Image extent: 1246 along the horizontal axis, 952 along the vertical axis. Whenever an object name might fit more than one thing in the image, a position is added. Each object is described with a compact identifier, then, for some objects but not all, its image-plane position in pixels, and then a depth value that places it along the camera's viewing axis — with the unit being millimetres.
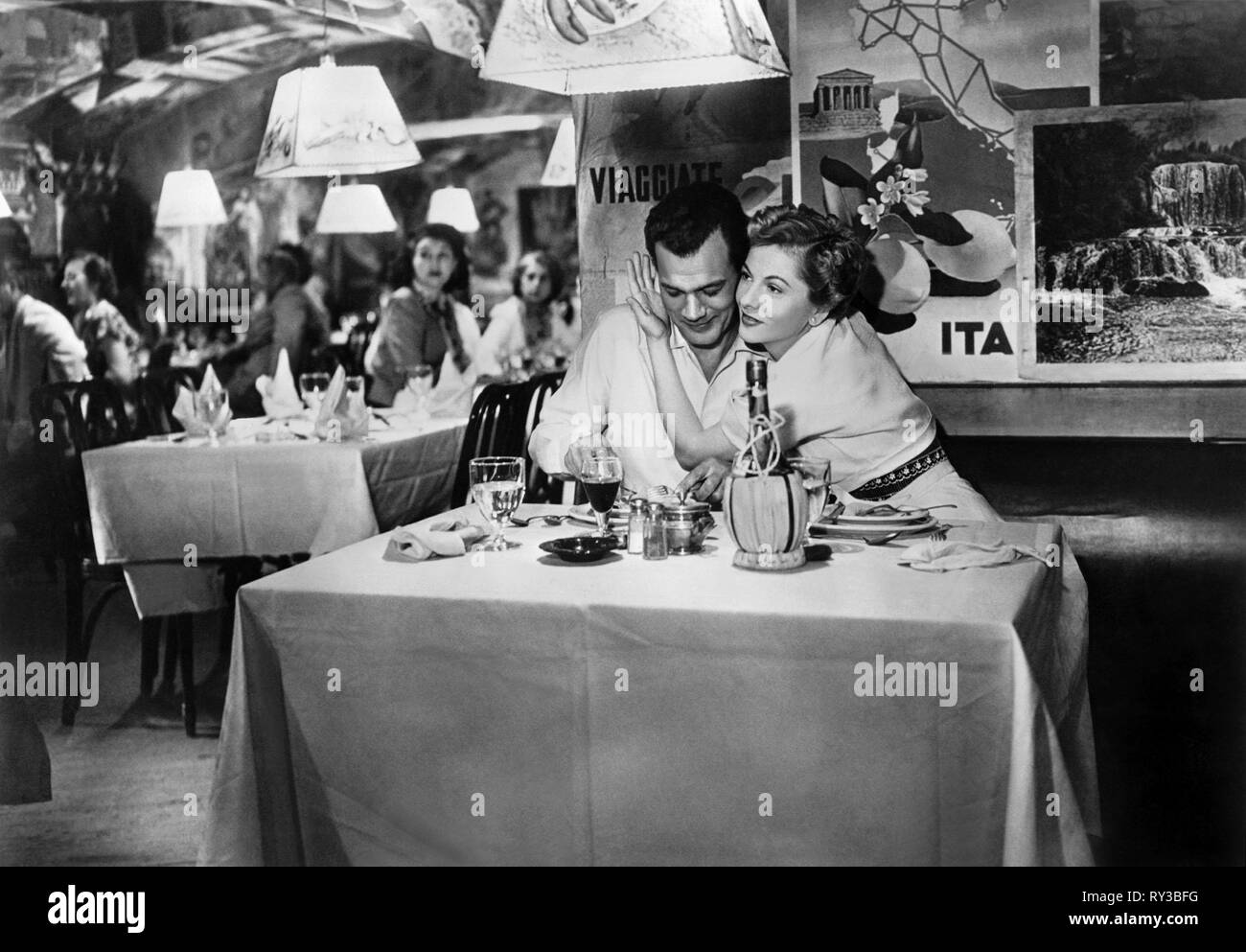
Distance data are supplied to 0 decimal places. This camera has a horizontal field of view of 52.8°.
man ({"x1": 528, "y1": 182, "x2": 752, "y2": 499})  2545
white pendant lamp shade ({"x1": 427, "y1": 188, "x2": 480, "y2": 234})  6156
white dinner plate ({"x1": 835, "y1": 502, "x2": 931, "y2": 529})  1771
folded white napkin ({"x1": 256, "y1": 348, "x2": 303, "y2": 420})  3660
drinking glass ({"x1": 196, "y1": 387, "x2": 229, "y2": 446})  3186
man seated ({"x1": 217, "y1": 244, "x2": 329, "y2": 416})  6273
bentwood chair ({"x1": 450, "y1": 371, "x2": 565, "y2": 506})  3090
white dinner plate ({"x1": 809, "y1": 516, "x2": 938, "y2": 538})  1750
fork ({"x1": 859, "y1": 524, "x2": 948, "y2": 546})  1734
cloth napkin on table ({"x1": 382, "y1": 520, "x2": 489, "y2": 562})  1691
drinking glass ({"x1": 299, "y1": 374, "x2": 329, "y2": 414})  3566
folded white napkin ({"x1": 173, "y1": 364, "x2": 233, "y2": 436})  3223
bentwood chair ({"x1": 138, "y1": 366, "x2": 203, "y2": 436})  3707
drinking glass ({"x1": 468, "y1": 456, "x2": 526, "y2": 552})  1734
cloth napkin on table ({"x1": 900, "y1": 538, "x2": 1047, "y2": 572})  1549
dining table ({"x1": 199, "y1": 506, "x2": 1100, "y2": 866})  1390
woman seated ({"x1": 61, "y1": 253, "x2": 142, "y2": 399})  5871
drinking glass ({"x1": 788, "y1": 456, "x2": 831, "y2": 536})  1738
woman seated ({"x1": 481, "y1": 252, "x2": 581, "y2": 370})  6125
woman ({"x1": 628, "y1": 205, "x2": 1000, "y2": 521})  2381
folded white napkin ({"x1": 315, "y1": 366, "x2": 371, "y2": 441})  3219
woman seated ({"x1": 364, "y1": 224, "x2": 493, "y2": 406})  6203
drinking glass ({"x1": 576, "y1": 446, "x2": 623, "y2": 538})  1763
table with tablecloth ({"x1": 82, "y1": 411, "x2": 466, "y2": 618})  3035
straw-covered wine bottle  1565
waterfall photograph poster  2471
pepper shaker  1676
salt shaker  1722
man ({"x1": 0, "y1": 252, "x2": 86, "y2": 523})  3717
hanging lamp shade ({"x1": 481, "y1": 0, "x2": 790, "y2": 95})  1734
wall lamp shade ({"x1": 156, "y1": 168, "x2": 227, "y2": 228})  4796
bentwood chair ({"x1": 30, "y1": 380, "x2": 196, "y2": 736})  3121
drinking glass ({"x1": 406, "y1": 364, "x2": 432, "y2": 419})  3789
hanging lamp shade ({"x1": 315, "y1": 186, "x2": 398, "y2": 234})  5258
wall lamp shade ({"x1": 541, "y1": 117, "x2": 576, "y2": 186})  5953
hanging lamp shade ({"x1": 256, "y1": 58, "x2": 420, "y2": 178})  2668
